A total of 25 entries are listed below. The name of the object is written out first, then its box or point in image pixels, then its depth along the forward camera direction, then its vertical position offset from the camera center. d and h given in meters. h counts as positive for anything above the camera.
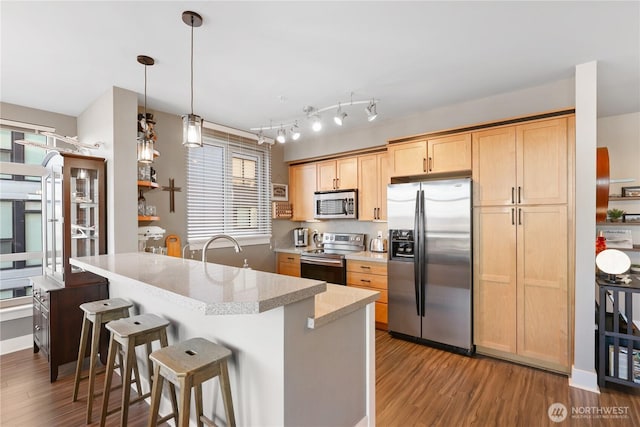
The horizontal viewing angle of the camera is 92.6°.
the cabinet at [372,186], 4.19 +0.35
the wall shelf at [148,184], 3.04 +0.28
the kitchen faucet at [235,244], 2.02 -0.24
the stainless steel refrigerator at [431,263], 3.10 -0.56
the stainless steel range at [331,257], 4.12 -0.64
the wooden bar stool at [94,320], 2.14 -0.80
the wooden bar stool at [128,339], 1.84 -0.78
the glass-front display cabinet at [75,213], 2.78 +0.00
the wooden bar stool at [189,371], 1.39 -0.75
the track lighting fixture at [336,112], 2.89 +1.08
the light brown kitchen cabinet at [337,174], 4.46 +0.56
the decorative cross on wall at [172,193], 3.63 +0.23
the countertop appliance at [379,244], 4.40 -0.47
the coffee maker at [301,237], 5.19 -0.43
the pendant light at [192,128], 1.97 +0.56
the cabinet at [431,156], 3.23 +0.62
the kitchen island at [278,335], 1.32 -0.64
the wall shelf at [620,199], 3.56 +0.13
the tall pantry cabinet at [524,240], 2.70 -0.28
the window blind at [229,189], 3.94 +0.32
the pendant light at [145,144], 2.38 +0.54
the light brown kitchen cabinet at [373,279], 3.81 -0.87
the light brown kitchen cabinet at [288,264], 4.70 -0.82
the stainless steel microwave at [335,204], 4.40 +0.11
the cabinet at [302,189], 4.92 +0.37
